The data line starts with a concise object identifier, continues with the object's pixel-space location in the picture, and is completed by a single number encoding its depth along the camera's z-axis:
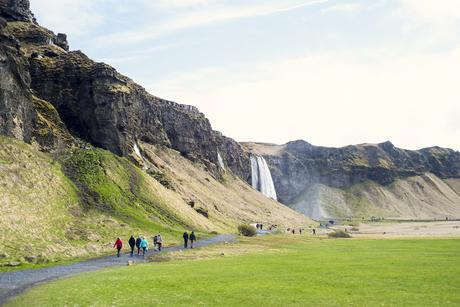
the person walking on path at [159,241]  61.48
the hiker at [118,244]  54.69
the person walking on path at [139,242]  56.72
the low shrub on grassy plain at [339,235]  110.85
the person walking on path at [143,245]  56.40
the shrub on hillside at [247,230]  103.59
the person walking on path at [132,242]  57.44
